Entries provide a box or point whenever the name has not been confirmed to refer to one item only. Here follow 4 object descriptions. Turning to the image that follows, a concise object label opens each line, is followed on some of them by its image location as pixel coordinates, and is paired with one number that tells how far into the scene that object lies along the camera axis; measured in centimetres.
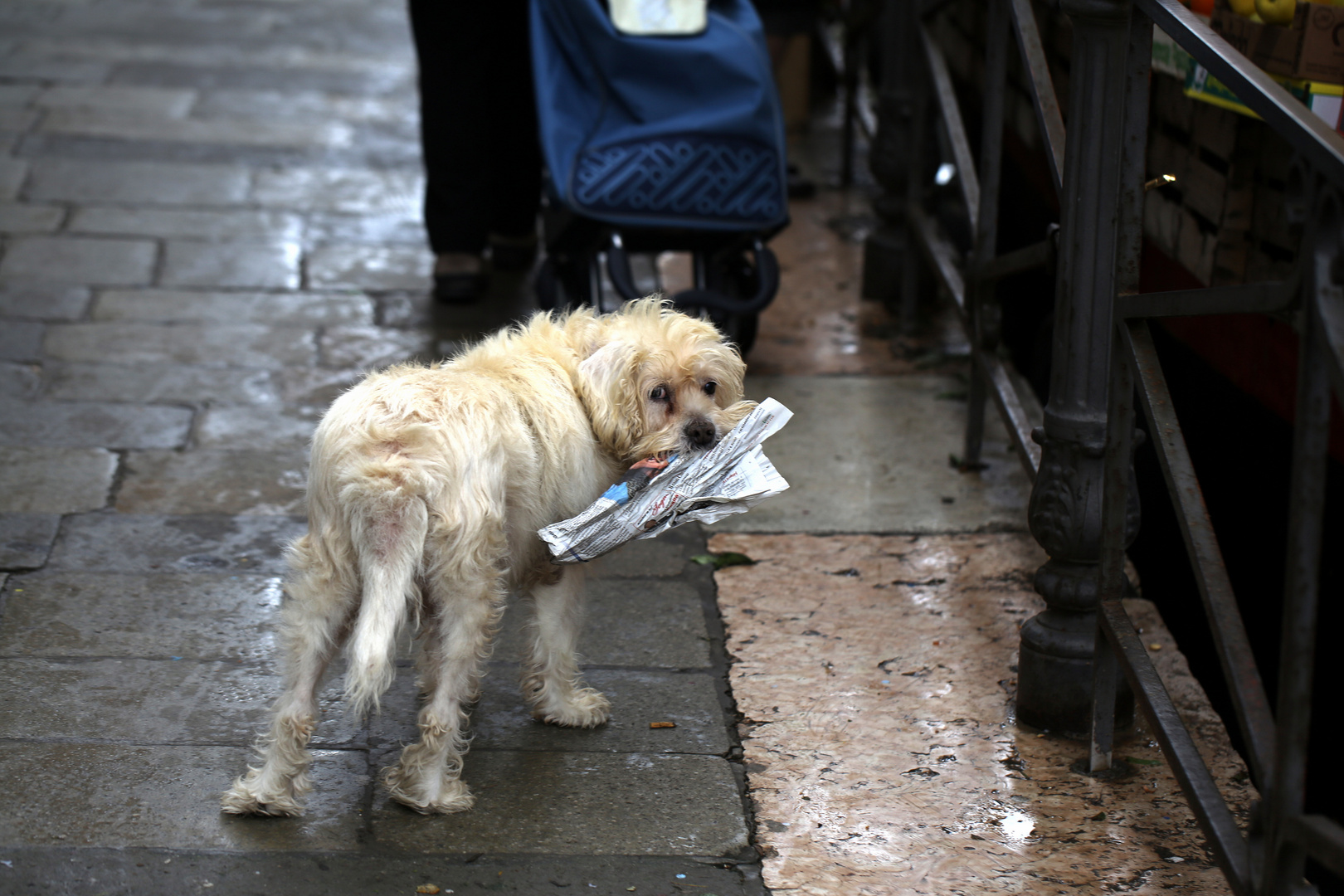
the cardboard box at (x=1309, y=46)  561
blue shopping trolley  859
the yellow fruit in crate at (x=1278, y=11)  575
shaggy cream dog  453
